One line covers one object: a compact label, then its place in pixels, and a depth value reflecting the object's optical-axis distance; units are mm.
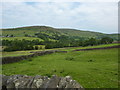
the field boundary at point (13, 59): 27094
